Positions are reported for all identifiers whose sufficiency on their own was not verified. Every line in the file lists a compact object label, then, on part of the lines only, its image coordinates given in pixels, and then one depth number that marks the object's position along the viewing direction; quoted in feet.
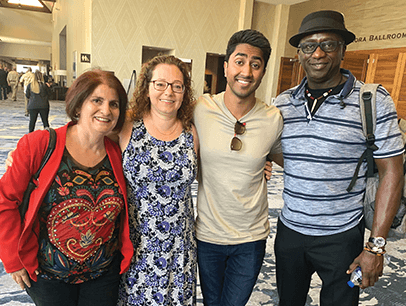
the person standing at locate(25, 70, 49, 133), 23.54
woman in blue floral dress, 5.12
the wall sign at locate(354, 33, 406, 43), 29.25
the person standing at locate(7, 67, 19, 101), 57.62
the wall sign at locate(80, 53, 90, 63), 33.14
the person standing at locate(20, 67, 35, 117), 23.48
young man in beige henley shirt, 5.48
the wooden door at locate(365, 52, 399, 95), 29.37
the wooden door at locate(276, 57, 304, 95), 38.45
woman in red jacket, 4.36
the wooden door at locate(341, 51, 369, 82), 32.09
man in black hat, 4.84
